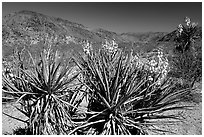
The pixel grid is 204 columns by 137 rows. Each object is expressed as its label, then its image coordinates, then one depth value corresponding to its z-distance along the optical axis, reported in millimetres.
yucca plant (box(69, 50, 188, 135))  3328
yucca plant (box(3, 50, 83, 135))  3385
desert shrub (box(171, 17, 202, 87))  7714
